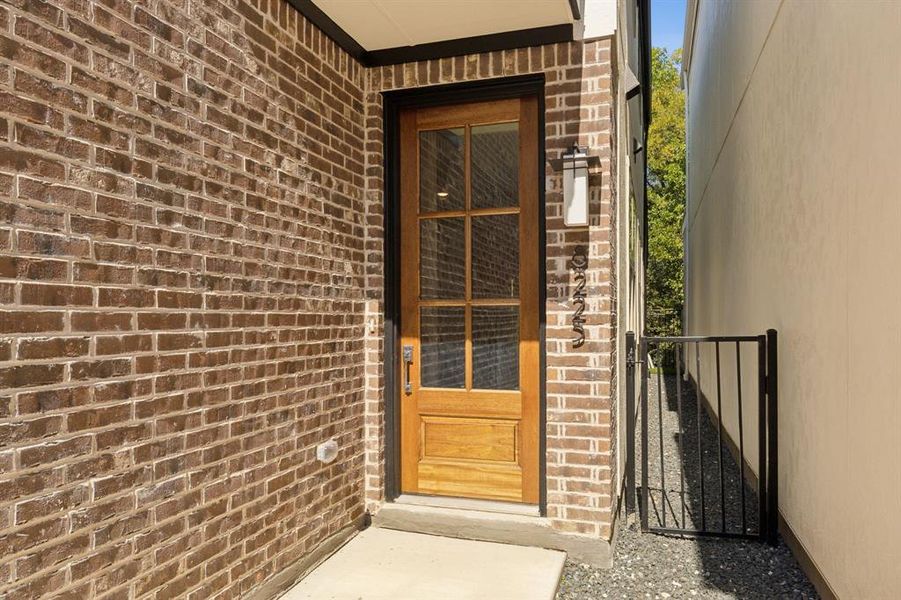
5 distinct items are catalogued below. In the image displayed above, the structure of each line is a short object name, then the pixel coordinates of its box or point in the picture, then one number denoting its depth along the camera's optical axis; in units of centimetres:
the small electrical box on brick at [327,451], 332
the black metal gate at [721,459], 398
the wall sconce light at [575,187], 336
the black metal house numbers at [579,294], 348
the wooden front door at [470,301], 368
